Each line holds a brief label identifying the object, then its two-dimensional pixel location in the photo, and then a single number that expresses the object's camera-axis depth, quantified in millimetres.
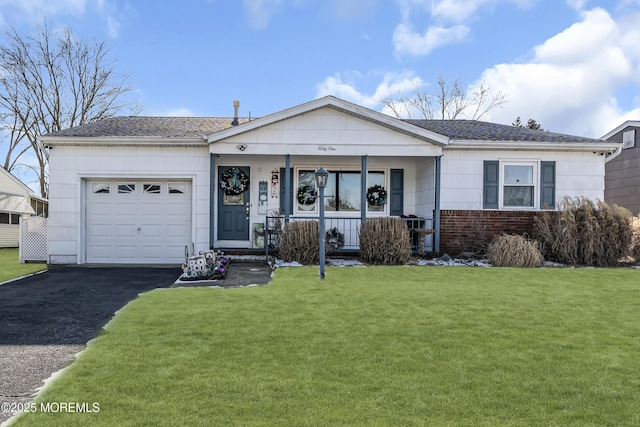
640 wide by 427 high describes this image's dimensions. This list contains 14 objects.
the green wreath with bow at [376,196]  12969
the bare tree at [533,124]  34375
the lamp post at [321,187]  8539
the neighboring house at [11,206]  20656
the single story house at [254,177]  11383
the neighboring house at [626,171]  16109
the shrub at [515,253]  10383
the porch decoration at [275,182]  12641
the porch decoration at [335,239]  11492
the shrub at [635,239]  10836
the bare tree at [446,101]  30344
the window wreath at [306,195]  12820
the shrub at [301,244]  10469
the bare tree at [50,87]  26125
